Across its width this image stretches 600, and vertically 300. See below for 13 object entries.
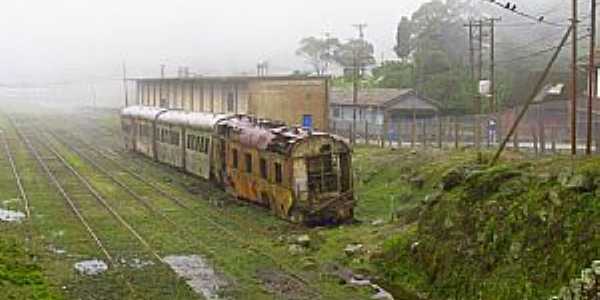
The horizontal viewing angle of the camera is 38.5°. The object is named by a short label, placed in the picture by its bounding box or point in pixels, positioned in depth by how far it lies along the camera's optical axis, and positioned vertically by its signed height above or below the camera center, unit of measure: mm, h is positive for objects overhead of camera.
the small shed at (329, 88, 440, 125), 61719 +169
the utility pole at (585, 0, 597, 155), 23328 +1079
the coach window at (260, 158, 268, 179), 29519 -2040
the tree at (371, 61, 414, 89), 73406 +2842
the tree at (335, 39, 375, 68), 101262 +6827
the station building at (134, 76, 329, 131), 56250 +714
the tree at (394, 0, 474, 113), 66938 +5194
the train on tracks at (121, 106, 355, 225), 27484 -1992
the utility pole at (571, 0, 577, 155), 23797 +1381
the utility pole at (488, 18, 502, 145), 46244 -934
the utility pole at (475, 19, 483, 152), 39903 -638
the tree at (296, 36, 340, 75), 113750 +7796
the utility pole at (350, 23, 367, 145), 54103 +328
